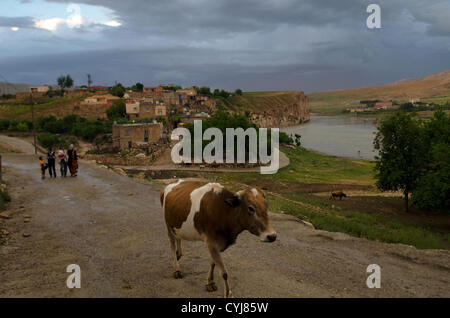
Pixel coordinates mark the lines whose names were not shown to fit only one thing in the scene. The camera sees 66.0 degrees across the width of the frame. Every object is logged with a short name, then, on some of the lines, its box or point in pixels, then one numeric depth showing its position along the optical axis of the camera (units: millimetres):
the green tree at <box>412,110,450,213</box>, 25766
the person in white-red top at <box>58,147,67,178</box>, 22091
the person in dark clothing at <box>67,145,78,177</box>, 21877
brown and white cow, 5828
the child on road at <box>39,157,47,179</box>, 21703
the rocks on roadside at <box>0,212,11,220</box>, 12511
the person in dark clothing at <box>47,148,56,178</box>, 21877
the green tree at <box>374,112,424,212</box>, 32250
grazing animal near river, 35494
